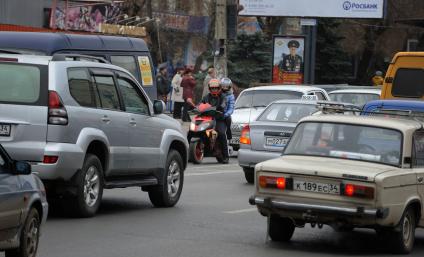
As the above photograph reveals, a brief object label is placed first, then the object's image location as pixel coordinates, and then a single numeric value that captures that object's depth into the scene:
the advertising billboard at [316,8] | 47.00
